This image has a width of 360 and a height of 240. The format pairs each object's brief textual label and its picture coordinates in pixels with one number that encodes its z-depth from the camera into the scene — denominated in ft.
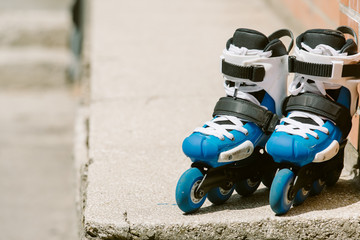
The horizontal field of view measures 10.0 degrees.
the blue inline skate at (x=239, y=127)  11.51
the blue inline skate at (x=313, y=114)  11.40
